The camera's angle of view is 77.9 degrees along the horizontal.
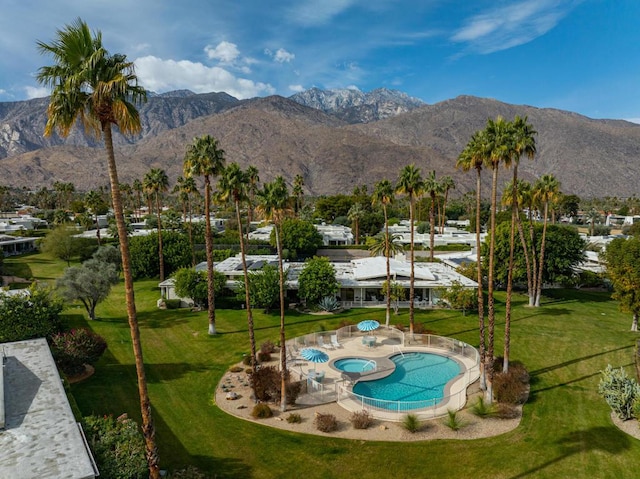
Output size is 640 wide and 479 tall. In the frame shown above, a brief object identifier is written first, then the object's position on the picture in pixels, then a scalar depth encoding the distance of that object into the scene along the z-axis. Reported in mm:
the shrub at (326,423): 20594
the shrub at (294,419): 21609
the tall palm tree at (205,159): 28953
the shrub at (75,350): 24797
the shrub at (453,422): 20766
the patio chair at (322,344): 32594
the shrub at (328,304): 41875
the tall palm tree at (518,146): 23234
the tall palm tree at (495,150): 22859
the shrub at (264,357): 29570
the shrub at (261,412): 22192
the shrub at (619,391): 21391
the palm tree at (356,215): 90600
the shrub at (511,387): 23328
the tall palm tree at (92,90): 12047
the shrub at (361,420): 20906
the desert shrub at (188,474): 15539
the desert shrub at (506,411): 22078
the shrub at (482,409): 22062
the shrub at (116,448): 13870
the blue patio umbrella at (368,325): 32094
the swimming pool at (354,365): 28797
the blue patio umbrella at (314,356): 26375
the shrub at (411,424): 20578
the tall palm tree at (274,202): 24125
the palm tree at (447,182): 87338
